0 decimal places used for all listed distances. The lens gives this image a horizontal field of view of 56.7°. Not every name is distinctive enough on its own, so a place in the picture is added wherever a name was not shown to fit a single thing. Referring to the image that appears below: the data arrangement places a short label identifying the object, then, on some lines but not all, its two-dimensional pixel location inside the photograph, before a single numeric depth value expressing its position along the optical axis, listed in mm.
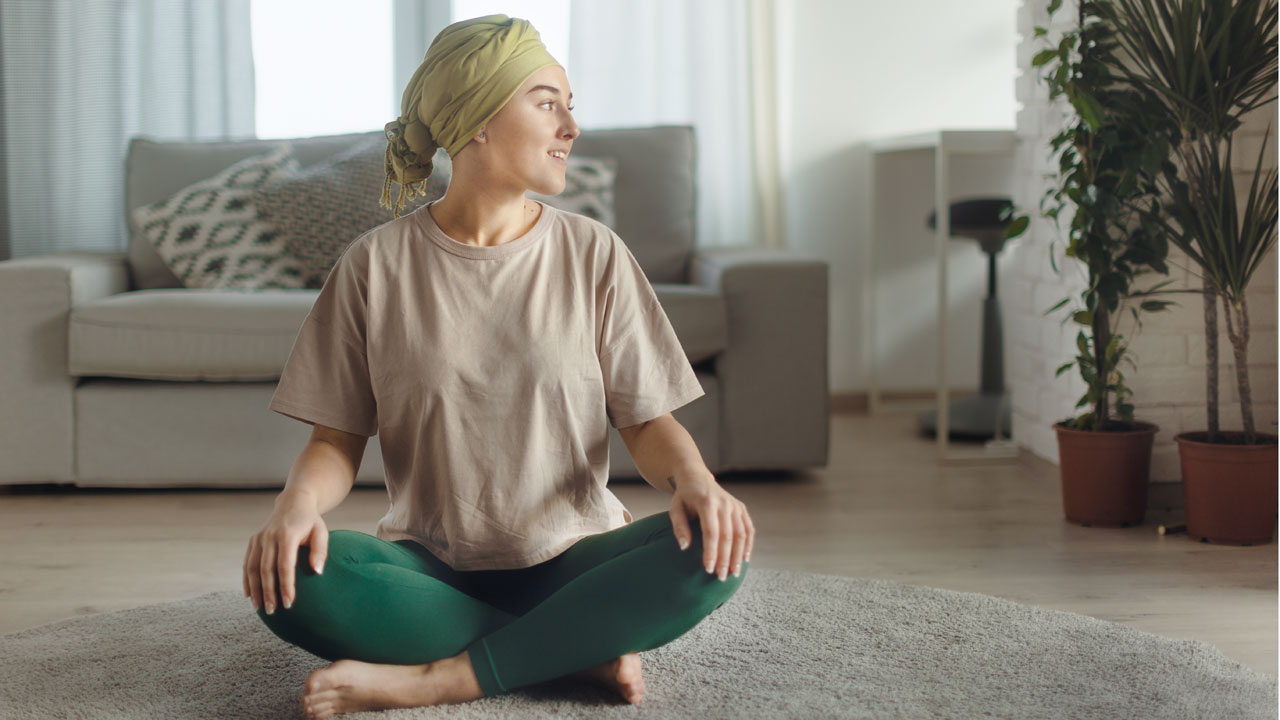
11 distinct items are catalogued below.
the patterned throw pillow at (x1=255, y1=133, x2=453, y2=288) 2943
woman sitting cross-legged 1326
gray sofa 2611
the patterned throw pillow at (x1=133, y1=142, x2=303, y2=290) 2951
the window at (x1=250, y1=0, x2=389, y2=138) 3533
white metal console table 2994
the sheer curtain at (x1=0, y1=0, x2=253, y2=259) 3367
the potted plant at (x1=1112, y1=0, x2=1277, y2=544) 2170
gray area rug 1441
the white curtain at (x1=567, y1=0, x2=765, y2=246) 3572
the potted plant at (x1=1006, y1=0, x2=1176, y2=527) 2311
